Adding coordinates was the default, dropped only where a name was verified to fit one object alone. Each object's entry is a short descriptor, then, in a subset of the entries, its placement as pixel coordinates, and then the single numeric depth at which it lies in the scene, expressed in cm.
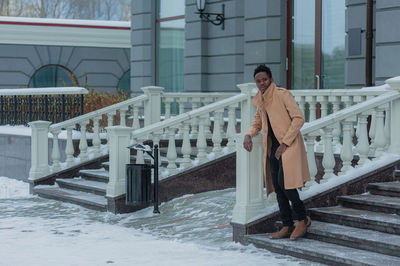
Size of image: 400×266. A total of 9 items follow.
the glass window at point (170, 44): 1773
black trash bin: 1077
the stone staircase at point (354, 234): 736
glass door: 1352
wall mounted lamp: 1588
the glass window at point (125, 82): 2695
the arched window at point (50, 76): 2586
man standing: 788
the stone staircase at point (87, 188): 1190
